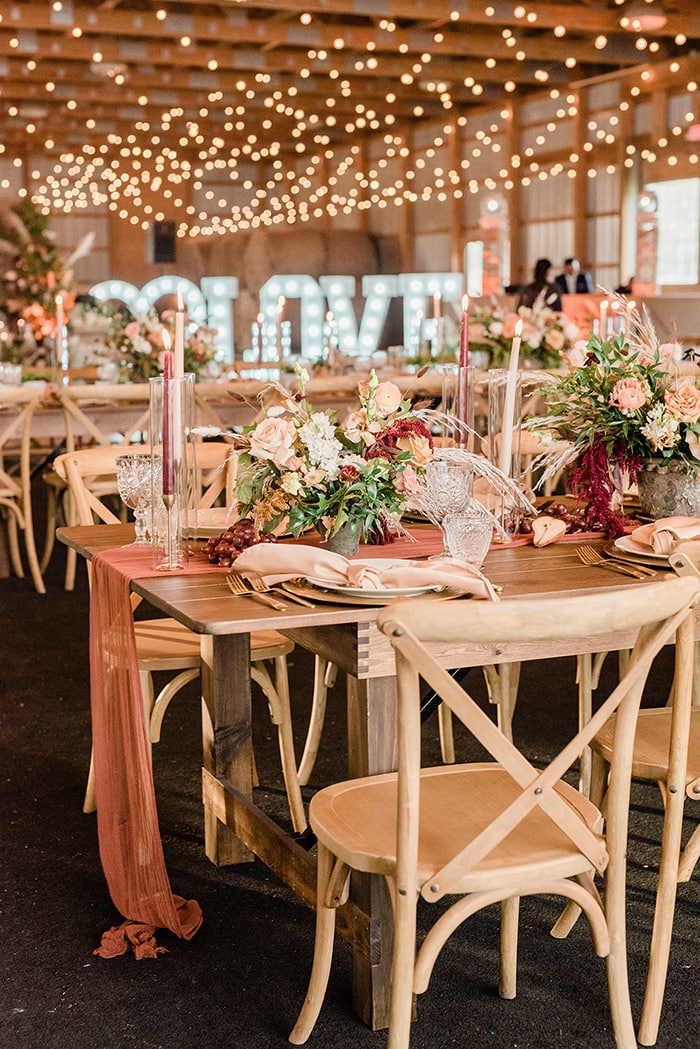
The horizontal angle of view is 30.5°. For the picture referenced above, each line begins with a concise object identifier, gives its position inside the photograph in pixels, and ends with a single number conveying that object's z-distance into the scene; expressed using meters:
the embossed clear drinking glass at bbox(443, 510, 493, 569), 2.35
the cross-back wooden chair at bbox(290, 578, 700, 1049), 1.73
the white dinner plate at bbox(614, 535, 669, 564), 2.45
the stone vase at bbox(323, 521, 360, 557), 2.46
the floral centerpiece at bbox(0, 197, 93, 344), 8.84
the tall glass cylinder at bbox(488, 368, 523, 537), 2.75
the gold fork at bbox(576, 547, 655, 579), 2.38
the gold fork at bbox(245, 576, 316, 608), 2.14
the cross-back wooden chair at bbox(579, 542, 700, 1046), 2.12
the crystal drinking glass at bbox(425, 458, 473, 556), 2.46
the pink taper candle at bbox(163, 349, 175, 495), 2.33
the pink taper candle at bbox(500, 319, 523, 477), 2.66
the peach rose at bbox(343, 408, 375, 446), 2.41
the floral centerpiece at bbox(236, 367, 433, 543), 2.38
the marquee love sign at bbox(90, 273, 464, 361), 10.23
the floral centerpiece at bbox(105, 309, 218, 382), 6.18
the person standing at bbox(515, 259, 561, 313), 8.74
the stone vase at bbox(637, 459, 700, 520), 2.74
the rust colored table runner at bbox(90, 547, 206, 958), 2.42
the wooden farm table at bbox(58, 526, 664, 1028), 2.07
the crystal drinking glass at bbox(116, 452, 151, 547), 2.64
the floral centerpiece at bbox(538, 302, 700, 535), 2.62
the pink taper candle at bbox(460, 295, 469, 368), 2.79
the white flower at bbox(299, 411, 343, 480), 2.37
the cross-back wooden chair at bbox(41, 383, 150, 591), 5.16
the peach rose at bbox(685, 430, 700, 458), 2.61
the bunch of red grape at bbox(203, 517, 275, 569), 2.47
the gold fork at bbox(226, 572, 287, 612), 2.13
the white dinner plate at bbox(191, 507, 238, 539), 2.73
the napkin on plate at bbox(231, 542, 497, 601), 2.15
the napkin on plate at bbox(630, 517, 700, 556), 2.47
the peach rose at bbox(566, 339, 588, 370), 2.76
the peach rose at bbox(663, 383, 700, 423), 2.59
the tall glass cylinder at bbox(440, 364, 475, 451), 2.78
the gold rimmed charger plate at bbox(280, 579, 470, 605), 2.12
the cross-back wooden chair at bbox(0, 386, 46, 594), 5.39
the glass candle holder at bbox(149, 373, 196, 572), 2.37
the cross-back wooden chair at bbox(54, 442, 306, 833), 2.86
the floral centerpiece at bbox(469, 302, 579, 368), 5.94
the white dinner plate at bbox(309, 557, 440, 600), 2.14
